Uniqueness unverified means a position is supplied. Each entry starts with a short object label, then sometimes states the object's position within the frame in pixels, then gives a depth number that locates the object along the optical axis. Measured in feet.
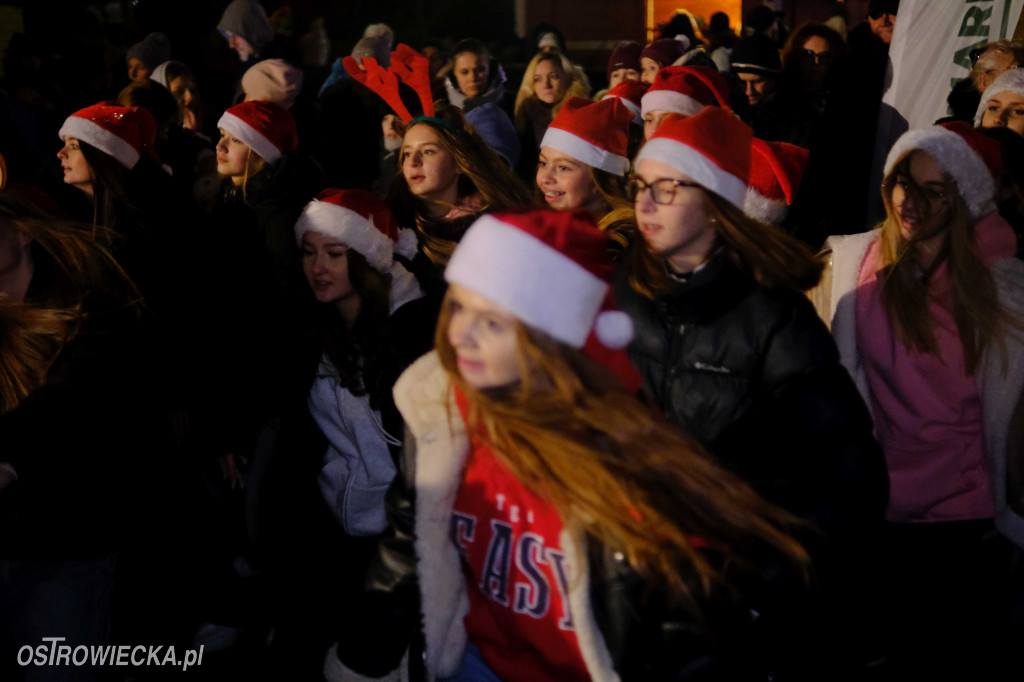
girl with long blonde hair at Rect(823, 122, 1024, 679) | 9.66
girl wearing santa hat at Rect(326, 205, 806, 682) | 6.08
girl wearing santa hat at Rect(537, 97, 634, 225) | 14.23
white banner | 18.49
